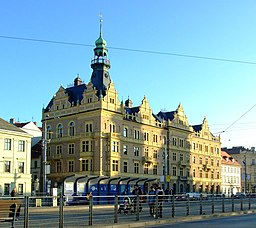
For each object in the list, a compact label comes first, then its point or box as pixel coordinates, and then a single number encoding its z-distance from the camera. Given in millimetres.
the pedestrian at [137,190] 28892
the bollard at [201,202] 25562
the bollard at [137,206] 20844
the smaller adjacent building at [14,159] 62031
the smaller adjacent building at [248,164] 129500
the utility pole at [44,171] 48988
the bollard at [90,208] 17953
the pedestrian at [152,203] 23031
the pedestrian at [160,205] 22972
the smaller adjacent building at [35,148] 80062
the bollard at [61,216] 16469
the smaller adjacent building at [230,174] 112375
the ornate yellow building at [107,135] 71875
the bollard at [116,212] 19438
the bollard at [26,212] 15247
